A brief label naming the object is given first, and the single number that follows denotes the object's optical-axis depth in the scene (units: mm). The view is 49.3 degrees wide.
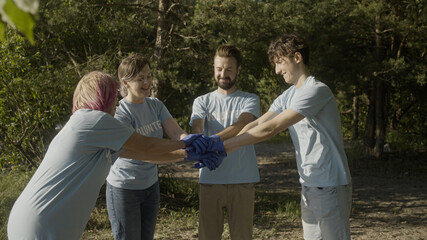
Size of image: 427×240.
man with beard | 3283
